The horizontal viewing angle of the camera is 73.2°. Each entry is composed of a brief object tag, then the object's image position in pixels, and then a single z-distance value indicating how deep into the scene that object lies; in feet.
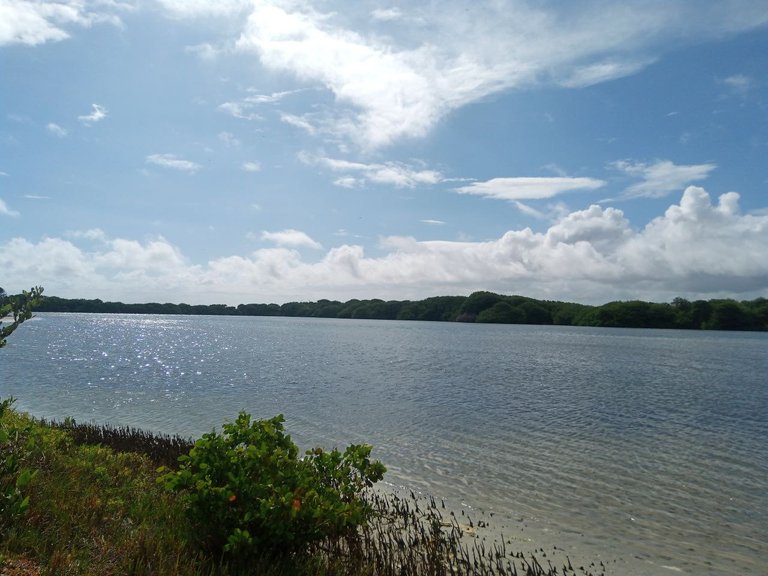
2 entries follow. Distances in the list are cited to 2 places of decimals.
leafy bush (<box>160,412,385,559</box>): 22.34
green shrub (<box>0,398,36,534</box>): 19.72
